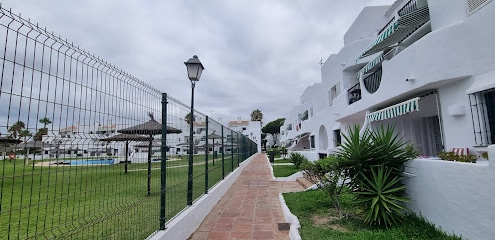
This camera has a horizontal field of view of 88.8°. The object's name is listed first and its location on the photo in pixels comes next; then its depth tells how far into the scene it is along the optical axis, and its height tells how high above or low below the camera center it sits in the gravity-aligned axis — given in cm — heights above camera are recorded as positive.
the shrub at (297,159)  1594 -80
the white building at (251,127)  6122 +549
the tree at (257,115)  8852 +1120
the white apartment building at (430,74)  630 +213
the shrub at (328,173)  586 -68
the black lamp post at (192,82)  583 +168
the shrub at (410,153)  533 -19
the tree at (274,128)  7712 +571
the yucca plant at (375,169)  496 -51
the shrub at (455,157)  500 -29
